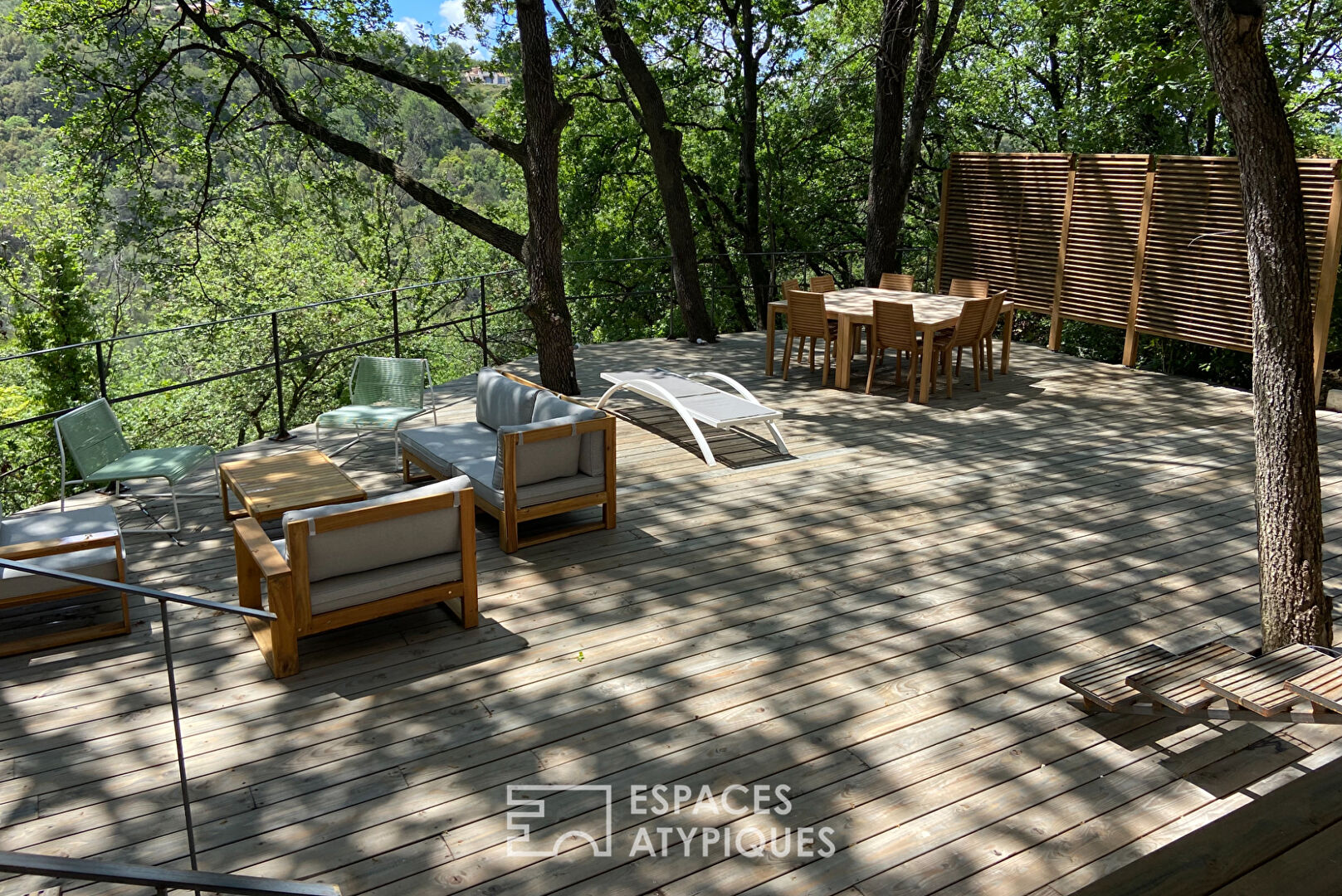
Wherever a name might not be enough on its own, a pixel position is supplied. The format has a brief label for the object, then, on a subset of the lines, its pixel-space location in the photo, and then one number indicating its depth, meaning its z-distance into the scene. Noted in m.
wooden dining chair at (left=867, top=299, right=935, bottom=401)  8.67
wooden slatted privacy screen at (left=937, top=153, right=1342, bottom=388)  8.76
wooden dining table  8.78
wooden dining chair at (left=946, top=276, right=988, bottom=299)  10.08
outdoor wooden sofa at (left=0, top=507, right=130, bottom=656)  4.35
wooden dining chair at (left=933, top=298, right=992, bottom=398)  8.83
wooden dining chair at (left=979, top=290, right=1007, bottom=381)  9.15
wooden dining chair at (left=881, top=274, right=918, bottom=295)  11.02
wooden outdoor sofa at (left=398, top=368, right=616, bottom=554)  5.50
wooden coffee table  5.37
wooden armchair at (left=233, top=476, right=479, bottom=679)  4.16
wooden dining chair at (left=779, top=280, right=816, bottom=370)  9.73
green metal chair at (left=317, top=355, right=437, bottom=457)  7.30
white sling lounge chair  7.16
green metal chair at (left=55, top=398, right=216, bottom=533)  5.53
